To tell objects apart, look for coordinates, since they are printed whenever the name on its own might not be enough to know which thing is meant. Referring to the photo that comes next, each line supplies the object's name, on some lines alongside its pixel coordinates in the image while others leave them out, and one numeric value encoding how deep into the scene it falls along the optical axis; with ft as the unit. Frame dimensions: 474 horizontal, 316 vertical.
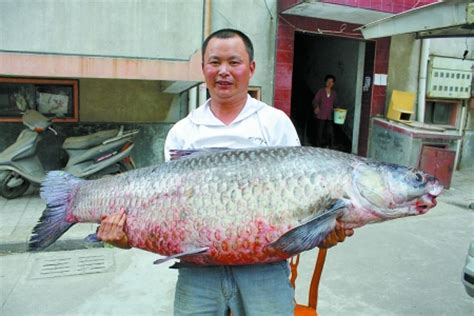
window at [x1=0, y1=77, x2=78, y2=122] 21.97
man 6.09
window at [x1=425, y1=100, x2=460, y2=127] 31.59
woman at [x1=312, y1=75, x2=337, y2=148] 30.19
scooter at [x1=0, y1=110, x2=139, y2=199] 19.95
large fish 5.60
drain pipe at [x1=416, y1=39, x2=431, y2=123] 29.30
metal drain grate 13.84
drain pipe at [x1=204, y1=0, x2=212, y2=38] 20.62
